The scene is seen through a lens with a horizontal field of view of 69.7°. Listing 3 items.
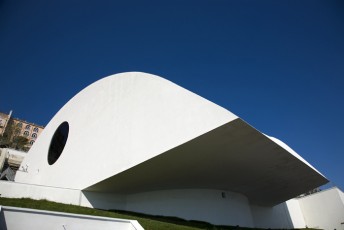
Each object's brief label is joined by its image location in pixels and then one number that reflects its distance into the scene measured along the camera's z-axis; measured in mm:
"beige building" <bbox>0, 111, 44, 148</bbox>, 58103
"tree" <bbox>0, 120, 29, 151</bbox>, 43281
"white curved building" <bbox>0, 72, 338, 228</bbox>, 9648
